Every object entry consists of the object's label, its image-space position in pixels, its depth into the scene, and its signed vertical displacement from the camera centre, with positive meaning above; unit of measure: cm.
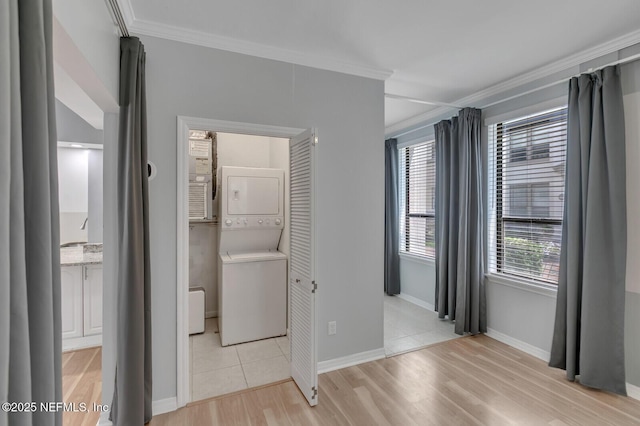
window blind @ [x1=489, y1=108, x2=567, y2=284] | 293 +15
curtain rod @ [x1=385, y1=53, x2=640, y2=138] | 226 +109
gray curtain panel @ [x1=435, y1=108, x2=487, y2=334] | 347 -21
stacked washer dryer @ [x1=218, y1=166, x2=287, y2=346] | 327 -55
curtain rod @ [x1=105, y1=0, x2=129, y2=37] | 177 +114
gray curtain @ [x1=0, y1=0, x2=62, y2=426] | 63 -2
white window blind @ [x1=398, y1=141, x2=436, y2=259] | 445 +15
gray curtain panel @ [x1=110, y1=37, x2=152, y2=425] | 190 -25
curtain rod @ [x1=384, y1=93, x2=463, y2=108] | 316 +114
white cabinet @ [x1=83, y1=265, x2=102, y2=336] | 313 -92
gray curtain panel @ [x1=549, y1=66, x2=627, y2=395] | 236 -19
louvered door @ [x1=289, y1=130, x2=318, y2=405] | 224 -45
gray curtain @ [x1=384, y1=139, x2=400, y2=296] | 490 -18
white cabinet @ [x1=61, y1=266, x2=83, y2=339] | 308 -91
